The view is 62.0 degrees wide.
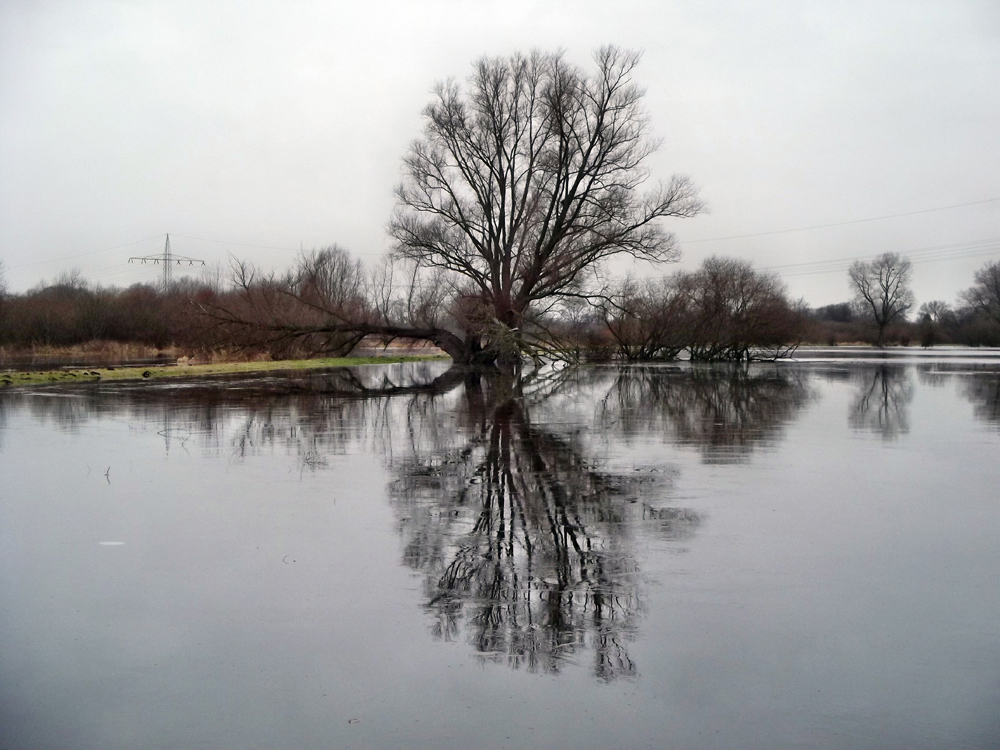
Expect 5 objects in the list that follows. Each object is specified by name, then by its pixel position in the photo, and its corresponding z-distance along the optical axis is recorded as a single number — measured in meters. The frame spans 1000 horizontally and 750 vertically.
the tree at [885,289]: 105.69
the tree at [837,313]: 125.94
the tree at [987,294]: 92.94
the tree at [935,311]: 107.22
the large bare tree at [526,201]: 40.34
